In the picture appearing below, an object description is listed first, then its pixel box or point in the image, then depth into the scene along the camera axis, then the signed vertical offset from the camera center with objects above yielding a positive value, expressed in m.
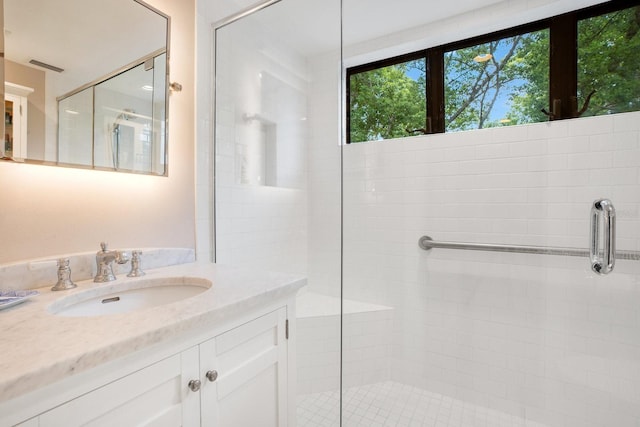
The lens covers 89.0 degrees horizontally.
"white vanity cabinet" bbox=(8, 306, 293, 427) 0.58 -0.39
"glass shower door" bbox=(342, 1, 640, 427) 1.54 -0.32
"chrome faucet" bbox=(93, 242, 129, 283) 1.06 -0.17
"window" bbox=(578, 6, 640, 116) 1.58 +0.76
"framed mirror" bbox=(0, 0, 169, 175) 0.96 +0.44
